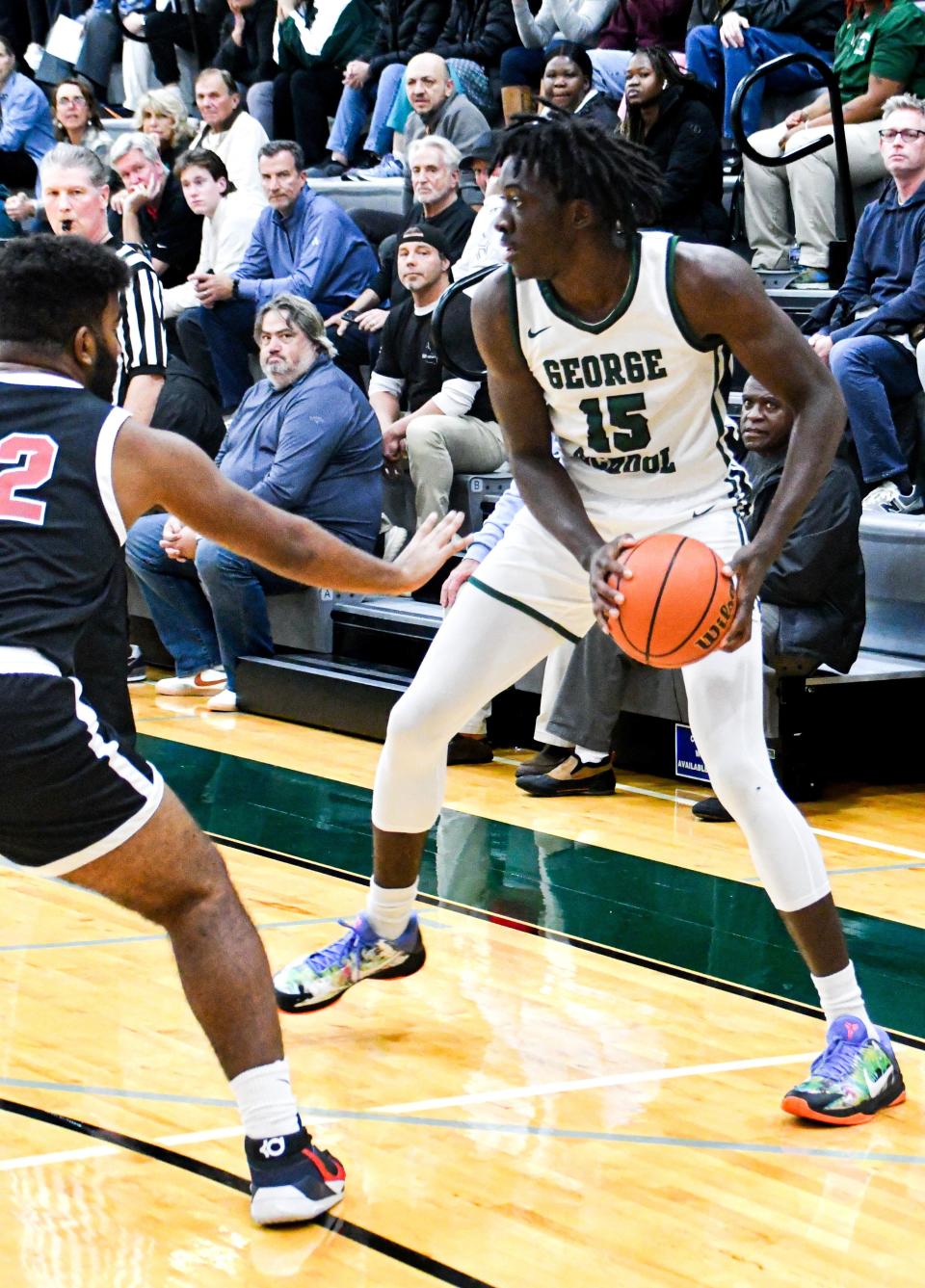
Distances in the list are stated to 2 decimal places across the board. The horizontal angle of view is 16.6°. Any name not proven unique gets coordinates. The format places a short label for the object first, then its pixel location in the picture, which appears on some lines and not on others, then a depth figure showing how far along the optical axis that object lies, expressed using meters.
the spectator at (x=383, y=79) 19.02
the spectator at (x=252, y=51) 20.43
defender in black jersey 4.89
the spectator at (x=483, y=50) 17.94
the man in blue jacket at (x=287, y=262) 16.02
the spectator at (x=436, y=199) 14.76
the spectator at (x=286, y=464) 12.86
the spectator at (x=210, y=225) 16.72
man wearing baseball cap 13.29
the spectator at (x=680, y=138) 14.43
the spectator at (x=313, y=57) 19.76
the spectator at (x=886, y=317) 12.16
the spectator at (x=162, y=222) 16.73
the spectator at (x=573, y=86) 15.37
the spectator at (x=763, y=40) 15.67
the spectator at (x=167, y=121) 18.06
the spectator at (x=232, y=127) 18.06
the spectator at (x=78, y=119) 19.30
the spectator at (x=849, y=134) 14.50
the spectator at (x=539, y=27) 17.22
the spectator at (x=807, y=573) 10.20
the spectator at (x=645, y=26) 16.99
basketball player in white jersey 6.00
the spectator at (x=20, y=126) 21.00
